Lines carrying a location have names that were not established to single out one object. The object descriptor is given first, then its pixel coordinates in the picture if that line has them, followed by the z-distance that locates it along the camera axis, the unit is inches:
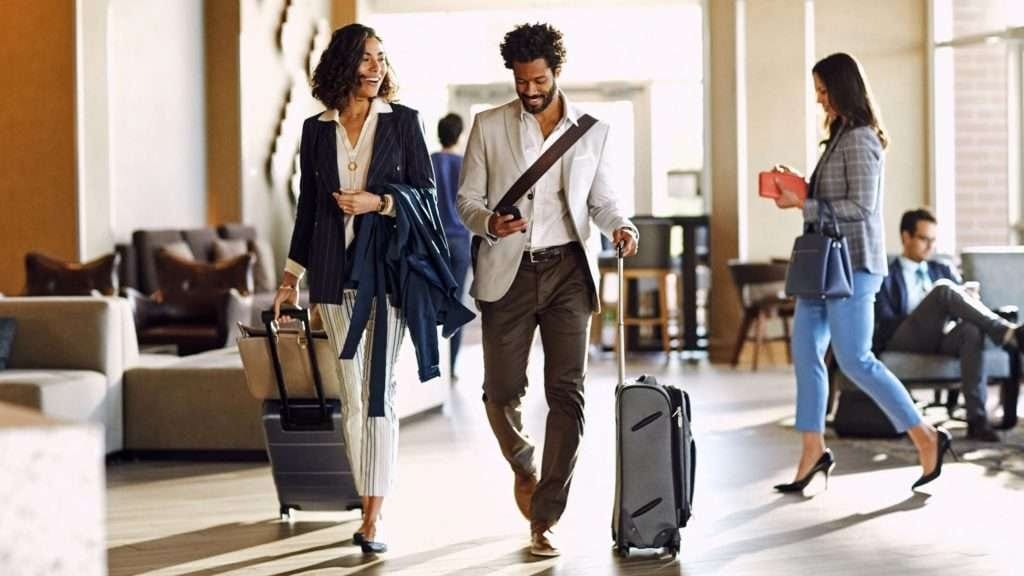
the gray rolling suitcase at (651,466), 187.6
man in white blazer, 187.6
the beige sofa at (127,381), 273.1
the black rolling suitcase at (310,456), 216.4
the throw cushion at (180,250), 408.2
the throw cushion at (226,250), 444.2
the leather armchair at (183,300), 387.2
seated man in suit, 303.3
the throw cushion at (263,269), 472.7
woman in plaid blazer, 227.8
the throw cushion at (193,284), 398.9
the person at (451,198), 410.0
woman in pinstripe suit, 189.8
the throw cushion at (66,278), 359.3
